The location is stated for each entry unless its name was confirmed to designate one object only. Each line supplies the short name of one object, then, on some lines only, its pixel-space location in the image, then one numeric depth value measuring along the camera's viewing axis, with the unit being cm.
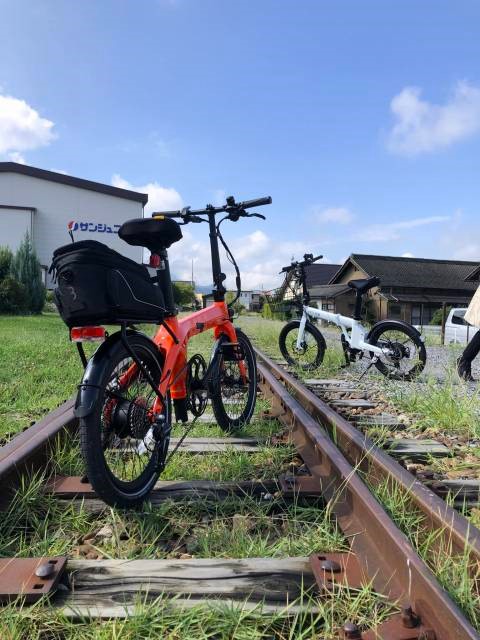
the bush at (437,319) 3253
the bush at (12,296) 2489
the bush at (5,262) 2672
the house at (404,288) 3612
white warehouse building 3856
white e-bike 563
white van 1439
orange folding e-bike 183
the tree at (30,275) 2666
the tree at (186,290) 4167
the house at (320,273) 5772
